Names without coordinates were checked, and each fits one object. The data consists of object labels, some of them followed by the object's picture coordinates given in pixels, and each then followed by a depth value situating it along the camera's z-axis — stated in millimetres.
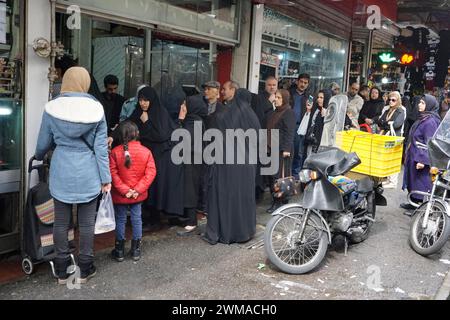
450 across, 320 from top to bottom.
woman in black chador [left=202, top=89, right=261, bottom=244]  5168
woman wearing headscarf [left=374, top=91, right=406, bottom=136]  7898
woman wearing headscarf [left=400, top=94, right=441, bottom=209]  6566
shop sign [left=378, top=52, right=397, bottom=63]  13508
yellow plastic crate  5375
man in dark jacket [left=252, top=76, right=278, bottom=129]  6770
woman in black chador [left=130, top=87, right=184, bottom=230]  5312
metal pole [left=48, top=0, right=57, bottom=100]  4527
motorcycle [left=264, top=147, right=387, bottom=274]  4516
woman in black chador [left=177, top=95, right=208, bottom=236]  5531
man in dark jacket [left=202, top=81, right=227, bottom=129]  5320
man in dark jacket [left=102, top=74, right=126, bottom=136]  6398
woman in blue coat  3816
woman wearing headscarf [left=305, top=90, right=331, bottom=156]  7691
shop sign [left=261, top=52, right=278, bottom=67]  8586
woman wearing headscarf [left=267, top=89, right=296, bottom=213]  6375
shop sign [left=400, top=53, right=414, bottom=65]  13537
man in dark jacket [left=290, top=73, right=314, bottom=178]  7852
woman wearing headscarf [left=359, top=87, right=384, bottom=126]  9820
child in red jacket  4434
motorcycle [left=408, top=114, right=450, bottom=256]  5188
